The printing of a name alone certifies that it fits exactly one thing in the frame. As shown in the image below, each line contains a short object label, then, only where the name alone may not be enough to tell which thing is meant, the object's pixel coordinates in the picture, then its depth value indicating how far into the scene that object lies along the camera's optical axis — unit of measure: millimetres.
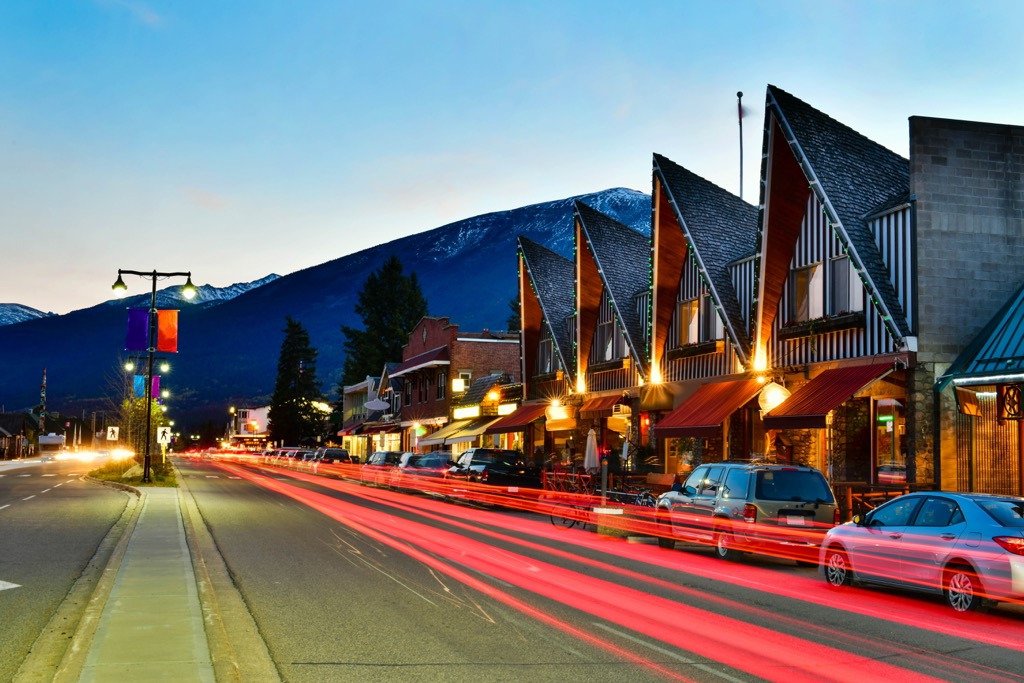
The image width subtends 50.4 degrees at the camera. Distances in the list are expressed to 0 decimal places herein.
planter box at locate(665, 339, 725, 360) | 33625
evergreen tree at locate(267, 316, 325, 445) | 137625
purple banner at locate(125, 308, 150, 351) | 37688
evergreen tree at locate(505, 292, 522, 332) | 101188
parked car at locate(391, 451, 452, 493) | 40781
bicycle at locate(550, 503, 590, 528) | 26188
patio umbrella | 34844
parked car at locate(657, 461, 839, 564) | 18656
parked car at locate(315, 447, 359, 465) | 71812
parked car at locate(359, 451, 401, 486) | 49012
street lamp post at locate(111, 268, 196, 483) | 38844
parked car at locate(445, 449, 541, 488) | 35188
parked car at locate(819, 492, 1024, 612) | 12523
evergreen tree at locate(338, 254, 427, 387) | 111688
